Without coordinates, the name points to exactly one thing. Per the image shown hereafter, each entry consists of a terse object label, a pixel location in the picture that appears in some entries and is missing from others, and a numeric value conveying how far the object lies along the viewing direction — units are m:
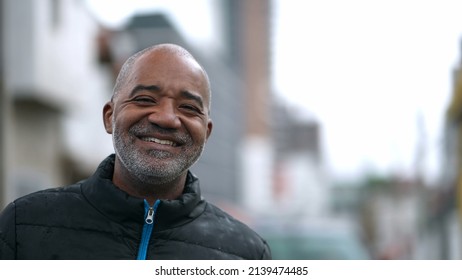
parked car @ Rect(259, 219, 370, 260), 7.37
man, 1.76
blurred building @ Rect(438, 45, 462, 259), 10.98
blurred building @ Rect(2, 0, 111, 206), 10.96
